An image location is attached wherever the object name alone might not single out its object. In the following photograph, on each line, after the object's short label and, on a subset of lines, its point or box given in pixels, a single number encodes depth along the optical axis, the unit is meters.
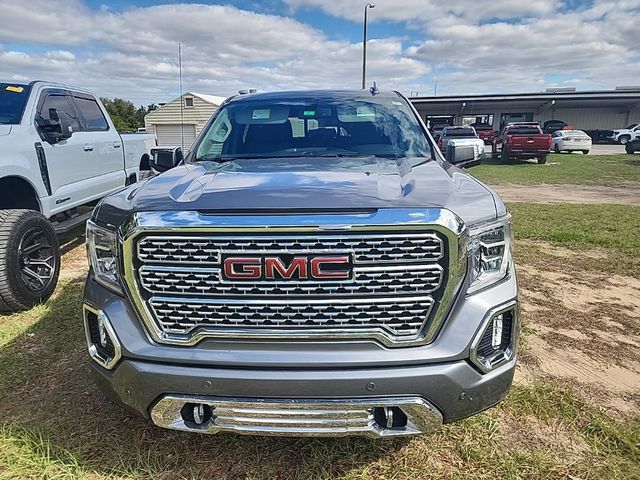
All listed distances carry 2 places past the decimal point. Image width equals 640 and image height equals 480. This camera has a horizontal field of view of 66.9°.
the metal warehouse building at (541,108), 43.66
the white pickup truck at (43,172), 4.11
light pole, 23.41
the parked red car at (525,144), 20.88
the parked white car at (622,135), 37.26
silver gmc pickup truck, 1.93
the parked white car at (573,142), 27.75
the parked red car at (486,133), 36.78
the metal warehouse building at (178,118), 35.16
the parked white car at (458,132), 23.55
